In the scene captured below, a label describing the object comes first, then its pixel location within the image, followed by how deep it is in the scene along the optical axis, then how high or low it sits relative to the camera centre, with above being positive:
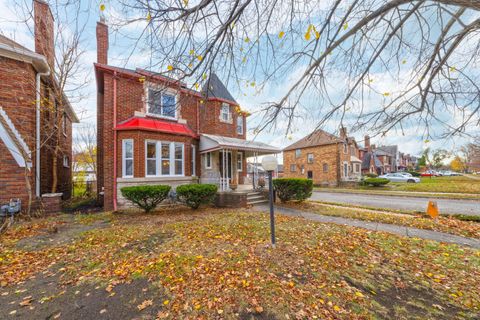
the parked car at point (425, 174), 43.12 -2.39
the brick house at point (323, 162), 26.97 +0.38
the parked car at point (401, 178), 28.69 -2.11
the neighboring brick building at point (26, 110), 7.63 +2.58
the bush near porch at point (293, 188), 11.59 -1.34
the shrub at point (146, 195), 8.52 -1.17
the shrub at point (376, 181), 24.05 -2.15
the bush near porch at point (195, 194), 9.43 -1.28
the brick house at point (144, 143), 9.84 +1.35
